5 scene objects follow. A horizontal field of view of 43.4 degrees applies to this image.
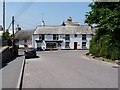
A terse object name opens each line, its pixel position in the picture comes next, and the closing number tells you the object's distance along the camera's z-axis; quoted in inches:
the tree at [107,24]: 563.7
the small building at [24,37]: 1780.7
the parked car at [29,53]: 811.6
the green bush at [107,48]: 604.8
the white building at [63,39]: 1645.7
